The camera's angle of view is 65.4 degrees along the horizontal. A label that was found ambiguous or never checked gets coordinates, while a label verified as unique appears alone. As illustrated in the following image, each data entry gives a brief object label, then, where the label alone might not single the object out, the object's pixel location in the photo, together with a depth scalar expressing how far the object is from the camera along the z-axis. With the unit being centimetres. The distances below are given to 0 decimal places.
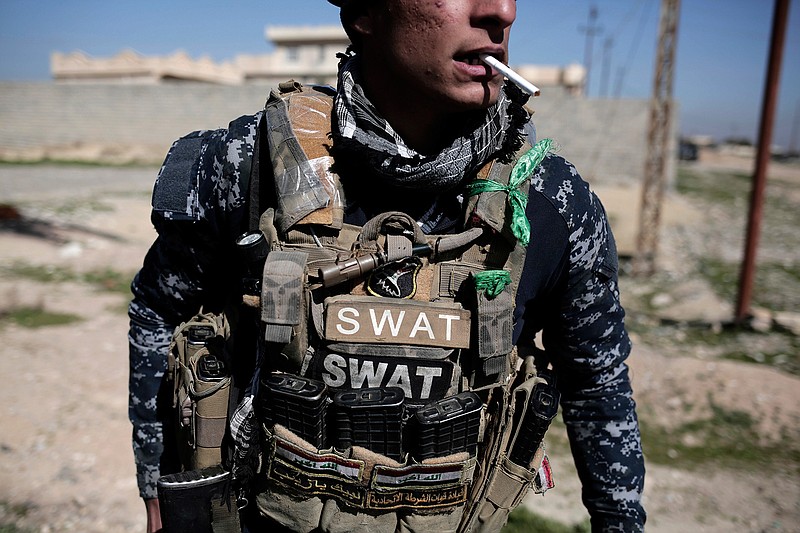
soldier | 106
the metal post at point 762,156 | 617
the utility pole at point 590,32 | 3828
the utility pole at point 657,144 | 943
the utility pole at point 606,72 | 4278
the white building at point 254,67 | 2756
